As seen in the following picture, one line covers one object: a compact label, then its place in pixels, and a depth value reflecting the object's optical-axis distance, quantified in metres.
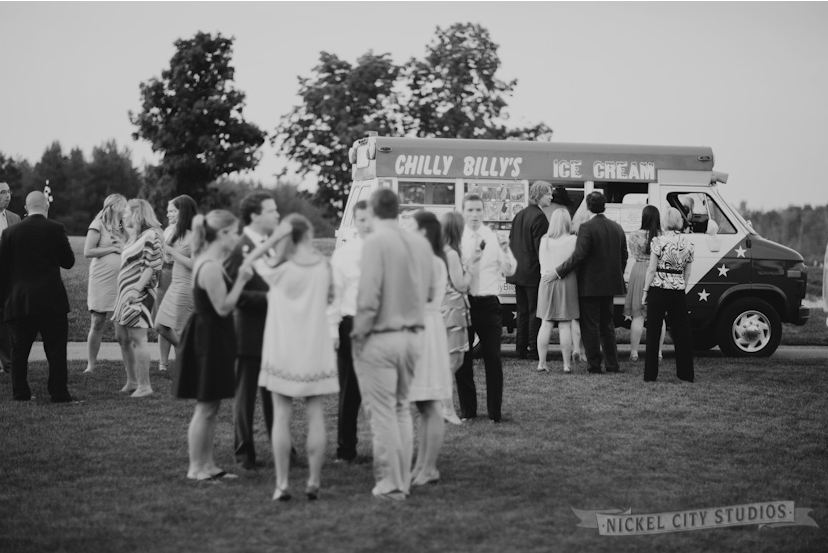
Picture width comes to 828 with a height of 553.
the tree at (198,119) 65.12
